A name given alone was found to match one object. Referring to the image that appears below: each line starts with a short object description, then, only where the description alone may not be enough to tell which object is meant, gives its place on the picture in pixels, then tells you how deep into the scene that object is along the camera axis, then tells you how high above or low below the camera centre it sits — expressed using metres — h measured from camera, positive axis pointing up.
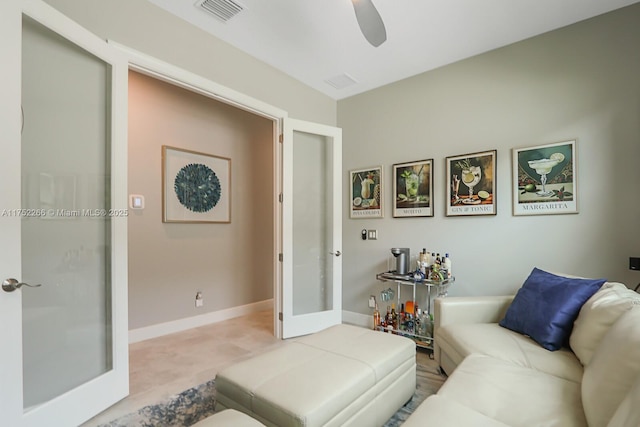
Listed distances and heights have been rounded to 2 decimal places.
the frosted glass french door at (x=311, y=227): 3.16 -0.15
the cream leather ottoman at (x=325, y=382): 1.34 -0.84
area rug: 1.81 -1.26
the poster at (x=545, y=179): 2.42 +0.28
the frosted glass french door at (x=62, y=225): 1.47 -0.06
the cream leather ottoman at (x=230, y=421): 1.17 -0.82
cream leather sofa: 1.05 -0.79
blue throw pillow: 1.76 -0.59
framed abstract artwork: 3.32 +0.32
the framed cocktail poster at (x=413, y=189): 3.16 +0.26
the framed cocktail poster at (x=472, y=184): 2.79 +0.28
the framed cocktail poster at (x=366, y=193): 3.54 +0.24
